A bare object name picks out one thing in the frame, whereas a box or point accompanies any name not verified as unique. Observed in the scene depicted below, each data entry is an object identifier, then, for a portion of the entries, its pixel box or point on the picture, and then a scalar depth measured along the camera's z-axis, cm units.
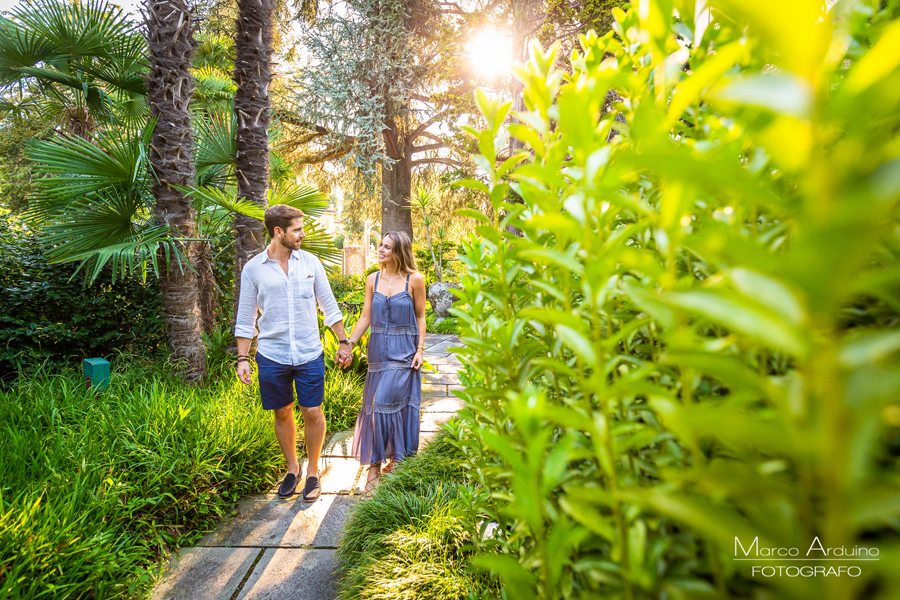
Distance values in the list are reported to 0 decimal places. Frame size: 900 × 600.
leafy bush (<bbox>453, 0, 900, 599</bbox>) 29
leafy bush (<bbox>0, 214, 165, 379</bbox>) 424
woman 357
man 312
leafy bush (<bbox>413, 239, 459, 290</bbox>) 1384
